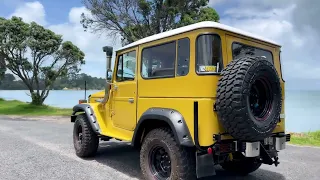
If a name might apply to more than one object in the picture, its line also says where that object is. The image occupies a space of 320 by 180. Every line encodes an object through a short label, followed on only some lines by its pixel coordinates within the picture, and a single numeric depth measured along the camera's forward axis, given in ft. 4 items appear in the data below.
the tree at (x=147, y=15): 40.70
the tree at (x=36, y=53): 55.82
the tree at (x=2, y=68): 58.14
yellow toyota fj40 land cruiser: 9.71
